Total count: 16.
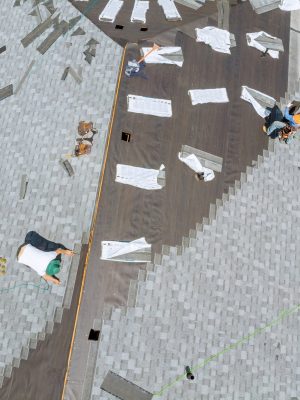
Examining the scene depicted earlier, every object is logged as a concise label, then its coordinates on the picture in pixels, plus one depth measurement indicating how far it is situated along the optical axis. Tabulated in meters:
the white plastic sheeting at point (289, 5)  21.53
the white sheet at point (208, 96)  18.48
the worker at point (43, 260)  15.00
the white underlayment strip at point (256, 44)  20.19
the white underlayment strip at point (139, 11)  19.72
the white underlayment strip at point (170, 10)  19.92
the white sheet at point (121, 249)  15.65
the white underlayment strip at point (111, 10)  19.73
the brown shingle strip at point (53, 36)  19.47
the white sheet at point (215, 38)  19.59
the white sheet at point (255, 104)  18.92
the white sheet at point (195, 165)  17.31
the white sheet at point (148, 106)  17.81
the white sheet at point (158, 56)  18.64
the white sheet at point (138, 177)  16.72
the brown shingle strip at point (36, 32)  19.69
